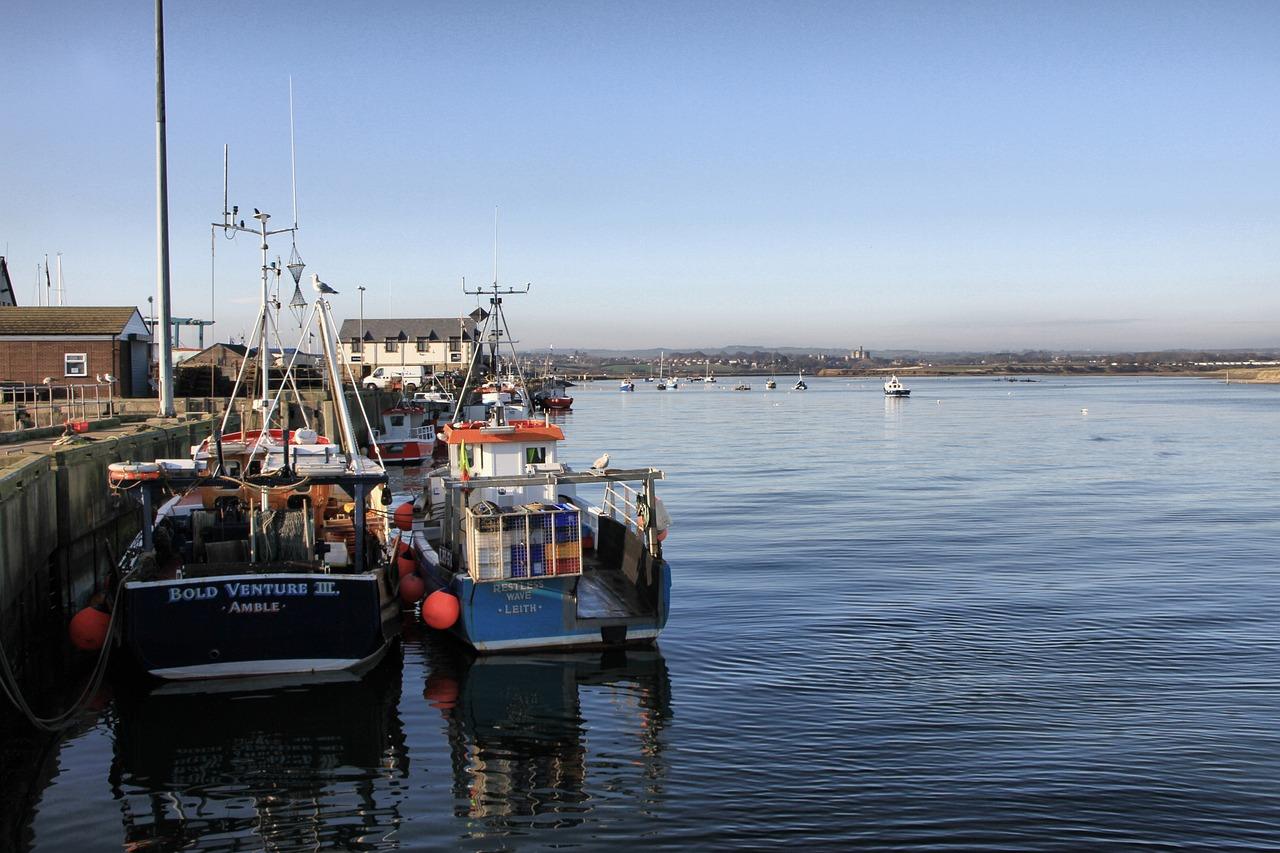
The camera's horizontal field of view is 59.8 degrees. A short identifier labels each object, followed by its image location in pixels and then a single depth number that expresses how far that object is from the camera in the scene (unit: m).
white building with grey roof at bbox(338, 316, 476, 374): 138.88
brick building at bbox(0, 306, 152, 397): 43.22
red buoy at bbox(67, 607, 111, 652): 16.38
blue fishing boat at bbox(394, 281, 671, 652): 17.09
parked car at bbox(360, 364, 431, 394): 91.16
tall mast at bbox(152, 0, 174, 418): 27.91
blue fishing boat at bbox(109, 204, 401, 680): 15.35
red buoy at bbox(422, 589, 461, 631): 17.59
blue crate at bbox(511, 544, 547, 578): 17.03
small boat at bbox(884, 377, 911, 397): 156.43
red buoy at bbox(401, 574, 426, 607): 20.19
